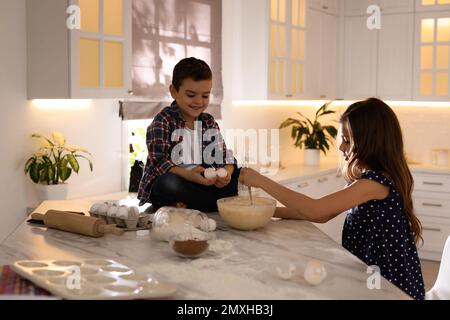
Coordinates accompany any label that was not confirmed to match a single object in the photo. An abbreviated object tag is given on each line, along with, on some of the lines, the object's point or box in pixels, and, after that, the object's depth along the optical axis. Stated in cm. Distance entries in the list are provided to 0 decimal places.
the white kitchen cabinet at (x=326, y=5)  576
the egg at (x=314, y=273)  151
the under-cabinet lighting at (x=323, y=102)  561
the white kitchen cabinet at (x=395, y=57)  592
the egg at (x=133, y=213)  215
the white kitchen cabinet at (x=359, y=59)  614
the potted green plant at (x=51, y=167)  358
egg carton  215
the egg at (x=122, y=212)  214
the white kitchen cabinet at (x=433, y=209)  568
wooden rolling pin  202
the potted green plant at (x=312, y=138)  589
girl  221
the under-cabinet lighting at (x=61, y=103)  370
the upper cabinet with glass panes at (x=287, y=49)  520
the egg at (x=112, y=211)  218
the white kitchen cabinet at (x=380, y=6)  589
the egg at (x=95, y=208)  226
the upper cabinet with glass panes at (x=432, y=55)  577
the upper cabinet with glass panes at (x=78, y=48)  337
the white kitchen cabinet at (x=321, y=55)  577
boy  238
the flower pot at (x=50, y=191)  358
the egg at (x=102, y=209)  223
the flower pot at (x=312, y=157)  591
